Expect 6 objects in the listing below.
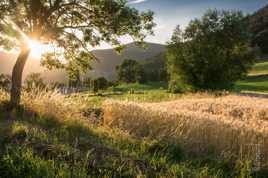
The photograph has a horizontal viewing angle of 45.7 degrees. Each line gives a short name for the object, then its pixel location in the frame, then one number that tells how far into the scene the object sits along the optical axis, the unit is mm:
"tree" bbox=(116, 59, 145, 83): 87638
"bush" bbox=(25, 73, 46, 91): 10845
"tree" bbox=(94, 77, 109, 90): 59438
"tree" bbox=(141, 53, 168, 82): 86062
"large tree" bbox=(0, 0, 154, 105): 10148
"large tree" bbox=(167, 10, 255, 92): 33531
